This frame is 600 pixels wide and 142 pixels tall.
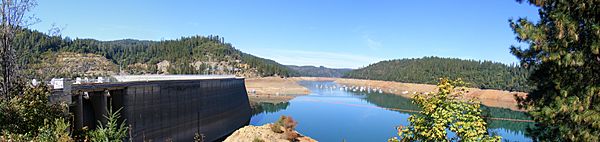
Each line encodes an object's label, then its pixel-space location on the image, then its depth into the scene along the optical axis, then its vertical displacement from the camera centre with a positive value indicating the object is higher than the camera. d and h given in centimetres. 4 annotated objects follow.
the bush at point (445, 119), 821 -96
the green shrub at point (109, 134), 779 -133
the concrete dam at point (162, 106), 2253 -250
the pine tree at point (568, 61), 1017 +44
